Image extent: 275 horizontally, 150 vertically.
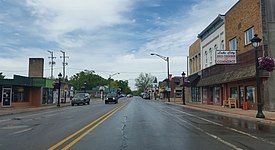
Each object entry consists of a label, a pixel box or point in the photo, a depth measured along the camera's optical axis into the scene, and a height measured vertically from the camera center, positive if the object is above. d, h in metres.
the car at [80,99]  29.41 -1.88
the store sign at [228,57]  18.00 +2.66
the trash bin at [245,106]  17.84 -1.75
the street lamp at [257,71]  12.33 +0.98
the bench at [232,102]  19.81 -1.56
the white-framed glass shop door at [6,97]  23.01 -1.23
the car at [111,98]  33.38 -1.95
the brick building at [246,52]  16.12 +2.97
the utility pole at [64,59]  51.24 +6.92
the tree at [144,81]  113.52 +3.07
